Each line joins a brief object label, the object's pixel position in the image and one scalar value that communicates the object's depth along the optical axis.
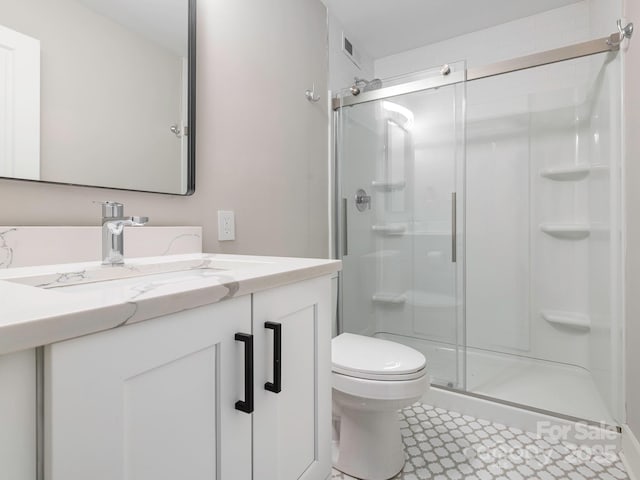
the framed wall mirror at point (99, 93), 0.76
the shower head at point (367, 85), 1.99
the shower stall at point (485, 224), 1.82
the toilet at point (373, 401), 1.19
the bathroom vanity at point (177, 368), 0.35
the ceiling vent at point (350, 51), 2.19
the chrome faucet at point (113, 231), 0.81
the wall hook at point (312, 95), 1.77
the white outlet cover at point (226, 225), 1.25
